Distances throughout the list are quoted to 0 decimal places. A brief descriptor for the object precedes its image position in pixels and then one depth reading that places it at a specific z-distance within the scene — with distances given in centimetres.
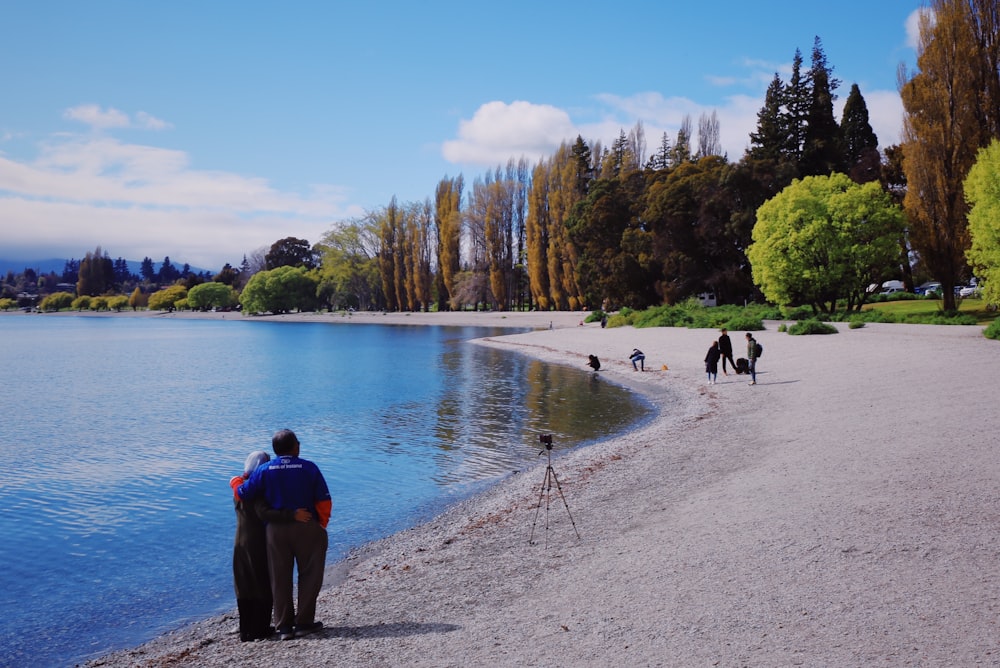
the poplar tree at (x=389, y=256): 10388
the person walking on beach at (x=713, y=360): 2344
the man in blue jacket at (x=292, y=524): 575
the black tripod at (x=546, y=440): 836
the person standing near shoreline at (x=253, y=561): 580
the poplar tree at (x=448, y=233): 9369
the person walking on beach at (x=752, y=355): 2211
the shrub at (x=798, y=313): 4062
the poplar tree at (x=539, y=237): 8031
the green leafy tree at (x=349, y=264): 11119
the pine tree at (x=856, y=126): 6212
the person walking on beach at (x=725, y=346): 2428
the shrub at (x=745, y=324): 3531
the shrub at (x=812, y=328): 3109
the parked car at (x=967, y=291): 5094
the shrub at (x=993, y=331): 2450
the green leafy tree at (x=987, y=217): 2800
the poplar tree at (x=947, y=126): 3419
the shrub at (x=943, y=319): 3046
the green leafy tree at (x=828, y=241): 3862
